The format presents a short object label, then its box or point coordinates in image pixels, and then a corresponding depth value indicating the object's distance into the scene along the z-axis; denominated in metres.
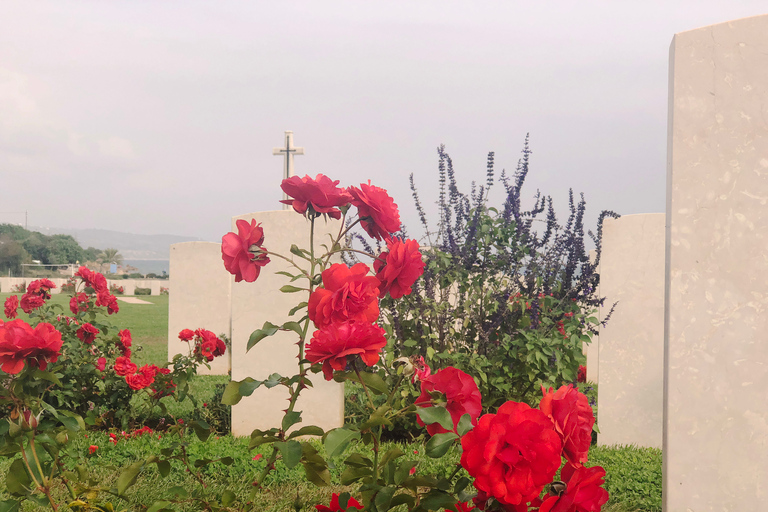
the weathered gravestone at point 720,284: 2.09
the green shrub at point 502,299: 3.84
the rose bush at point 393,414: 0.98
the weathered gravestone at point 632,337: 4.38
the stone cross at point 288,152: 9.09
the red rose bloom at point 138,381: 3.71
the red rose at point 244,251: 1.50
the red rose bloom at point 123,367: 3.80
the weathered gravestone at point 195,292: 6.92
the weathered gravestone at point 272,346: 4.07
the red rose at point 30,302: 4.17
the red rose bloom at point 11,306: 4.25
